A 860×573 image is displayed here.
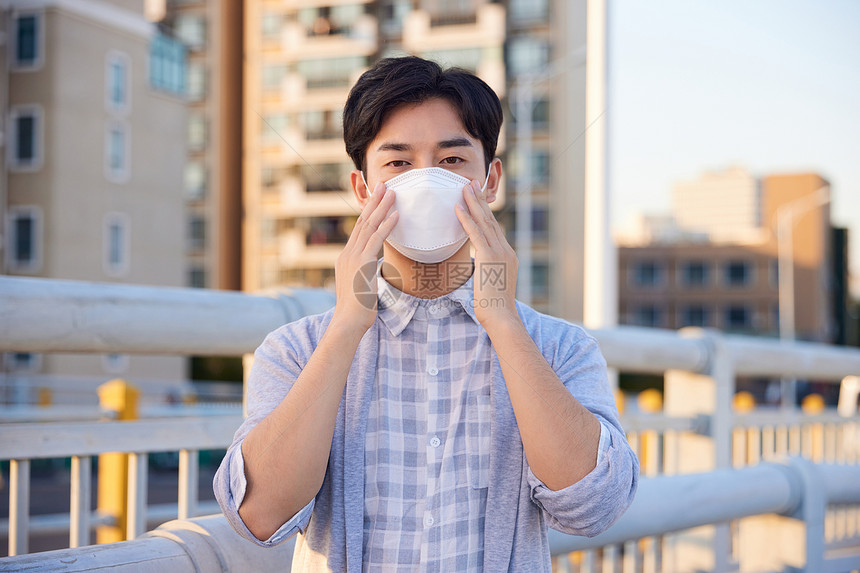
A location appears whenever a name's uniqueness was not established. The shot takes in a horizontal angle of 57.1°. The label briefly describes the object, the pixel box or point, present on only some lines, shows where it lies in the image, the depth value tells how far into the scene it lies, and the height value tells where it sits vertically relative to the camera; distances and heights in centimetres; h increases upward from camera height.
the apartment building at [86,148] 2147 +415
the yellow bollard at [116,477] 306 -73
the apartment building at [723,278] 5522 +114
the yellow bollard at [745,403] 678 -95
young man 128 -18
